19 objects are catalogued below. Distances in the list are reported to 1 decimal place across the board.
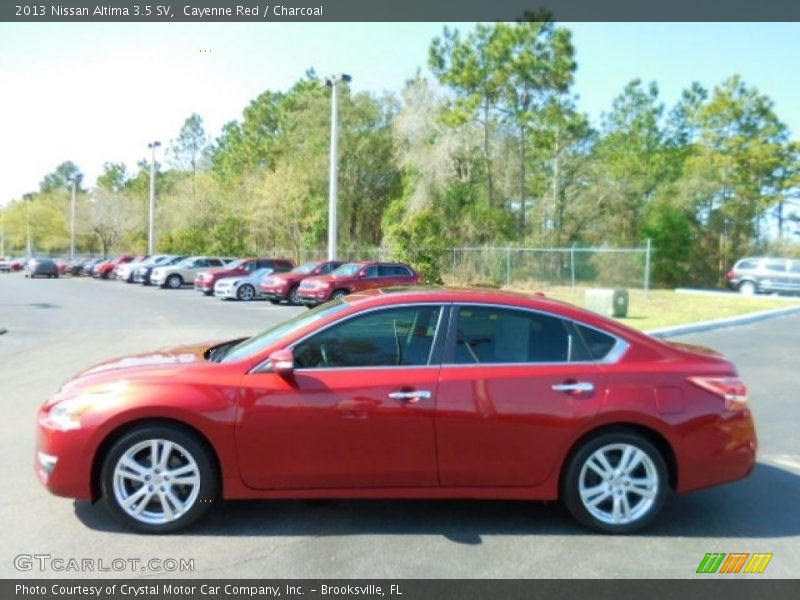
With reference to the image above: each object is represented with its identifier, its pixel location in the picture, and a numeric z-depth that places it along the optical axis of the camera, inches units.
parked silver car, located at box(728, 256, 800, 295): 1223.5
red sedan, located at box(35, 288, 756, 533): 169.2
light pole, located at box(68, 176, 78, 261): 2445.3
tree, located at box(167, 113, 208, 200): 2758.4
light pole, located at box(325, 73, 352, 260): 1034.7
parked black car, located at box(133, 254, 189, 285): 1430.9
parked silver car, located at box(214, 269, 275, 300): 1016.2
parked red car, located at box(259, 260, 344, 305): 933.8
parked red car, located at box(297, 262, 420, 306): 861.8
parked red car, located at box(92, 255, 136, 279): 1731.1
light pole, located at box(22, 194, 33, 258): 3014.3
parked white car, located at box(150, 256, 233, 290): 1337.4
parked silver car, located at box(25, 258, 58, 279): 1802.4
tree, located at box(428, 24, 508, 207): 1322.6
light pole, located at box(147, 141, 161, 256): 1785.2
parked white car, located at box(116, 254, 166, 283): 1508.4
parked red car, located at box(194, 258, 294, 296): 1103.6
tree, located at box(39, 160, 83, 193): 5784.5
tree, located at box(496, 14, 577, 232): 1299.2
